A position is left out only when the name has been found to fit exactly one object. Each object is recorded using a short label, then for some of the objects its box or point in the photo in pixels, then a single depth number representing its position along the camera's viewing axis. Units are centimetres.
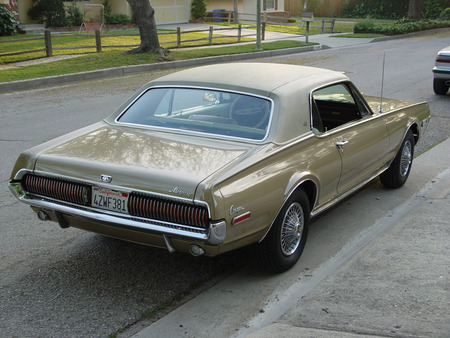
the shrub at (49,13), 2744
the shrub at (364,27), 3028
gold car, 372
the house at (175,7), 2773
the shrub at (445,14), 3894
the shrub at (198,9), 3603
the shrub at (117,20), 3072
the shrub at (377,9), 4478
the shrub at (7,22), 2319
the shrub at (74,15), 2867
